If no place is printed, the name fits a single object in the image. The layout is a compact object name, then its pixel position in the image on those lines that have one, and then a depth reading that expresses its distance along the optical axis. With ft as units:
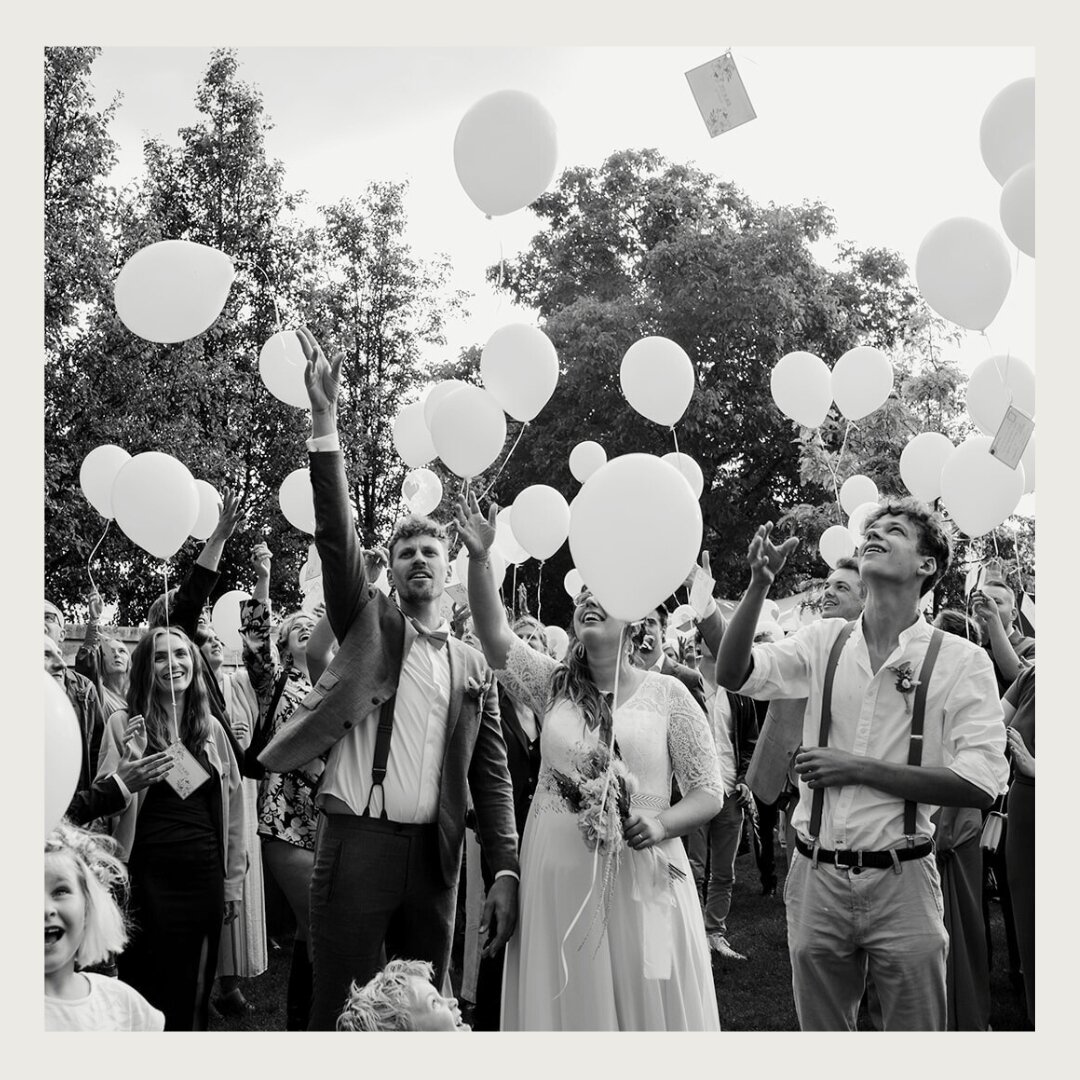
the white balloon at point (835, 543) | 26.09
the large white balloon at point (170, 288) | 13.05
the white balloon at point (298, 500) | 21.33
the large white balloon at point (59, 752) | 8.04
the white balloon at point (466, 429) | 15.34
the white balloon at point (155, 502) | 15.19
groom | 10.25
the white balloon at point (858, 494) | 26.30
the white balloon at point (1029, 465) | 17.65
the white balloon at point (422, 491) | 24.96
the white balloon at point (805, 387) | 23.13
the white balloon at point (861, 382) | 22.29
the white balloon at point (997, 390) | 15.93
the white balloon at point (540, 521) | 21.99
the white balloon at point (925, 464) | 21.02
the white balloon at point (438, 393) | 15.98
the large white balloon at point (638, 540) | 10.06
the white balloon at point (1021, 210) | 11.55
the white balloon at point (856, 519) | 21.14
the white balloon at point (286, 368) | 17.49
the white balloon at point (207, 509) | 18.20
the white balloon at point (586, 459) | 26.96
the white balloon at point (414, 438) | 22.22
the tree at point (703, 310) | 60.49
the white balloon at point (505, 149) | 13.42
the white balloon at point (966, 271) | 13.89
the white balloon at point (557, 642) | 21.43
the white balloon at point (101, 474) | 18.72
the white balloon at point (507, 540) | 23.82
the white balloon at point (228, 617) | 24.80
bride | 10.06
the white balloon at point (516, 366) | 15.72
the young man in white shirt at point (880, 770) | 9.70
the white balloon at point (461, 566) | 23.05
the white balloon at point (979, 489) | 15.31
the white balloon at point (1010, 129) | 12.28
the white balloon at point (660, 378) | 20.33
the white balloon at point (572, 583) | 35.57
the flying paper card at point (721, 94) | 11.61
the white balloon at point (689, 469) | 21.88
